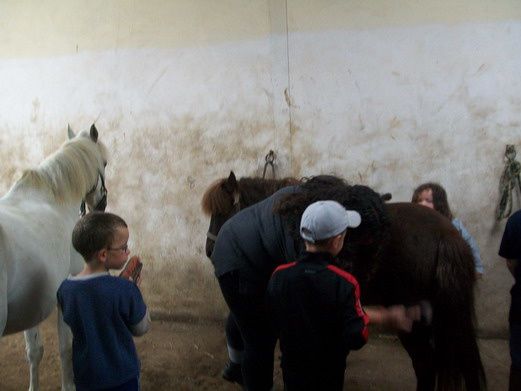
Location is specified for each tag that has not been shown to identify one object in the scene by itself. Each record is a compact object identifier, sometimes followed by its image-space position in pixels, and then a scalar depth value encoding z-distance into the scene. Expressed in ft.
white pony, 6.82
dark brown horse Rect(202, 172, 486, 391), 6.28
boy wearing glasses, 5.51
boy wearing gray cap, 4.83
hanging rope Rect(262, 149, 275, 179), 11.81
